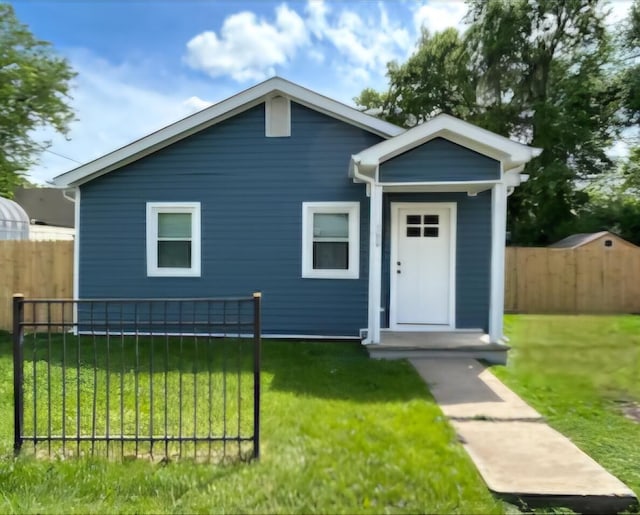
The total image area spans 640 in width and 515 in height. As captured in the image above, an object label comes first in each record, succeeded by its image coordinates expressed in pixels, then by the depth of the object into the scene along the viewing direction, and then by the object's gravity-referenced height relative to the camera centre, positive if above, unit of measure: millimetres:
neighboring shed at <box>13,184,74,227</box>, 24000 +2650
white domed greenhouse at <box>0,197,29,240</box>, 12414 +1008
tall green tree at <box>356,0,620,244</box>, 16375 +6809
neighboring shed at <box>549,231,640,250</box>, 11516 +548
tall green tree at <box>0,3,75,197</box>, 17812 +6610
